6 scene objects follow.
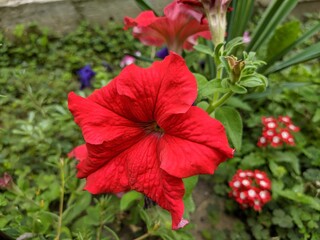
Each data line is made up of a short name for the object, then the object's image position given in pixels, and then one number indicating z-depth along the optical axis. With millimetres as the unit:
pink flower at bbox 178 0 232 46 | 161
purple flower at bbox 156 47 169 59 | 267
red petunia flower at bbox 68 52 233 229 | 128
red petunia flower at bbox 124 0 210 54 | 182
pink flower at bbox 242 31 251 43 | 326
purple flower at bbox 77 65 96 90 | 307
